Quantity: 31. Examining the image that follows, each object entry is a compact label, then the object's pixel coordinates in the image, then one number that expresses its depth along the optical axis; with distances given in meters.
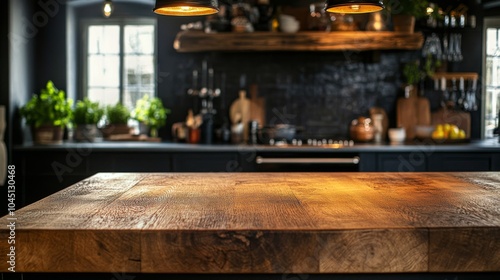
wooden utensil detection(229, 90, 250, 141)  6.94
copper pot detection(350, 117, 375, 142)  6.60
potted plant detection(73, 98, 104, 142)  6.70
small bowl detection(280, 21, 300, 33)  6.57
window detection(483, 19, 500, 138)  7.06
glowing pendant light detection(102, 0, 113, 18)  4.55
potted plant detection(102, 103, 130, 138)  6.80
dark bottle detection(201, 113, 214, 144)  6.58
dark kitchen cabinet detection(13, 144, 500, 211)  6.02
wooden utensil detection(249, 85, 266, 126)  6.96
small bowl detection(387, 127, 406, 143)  6.64
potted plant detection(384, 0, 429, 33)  6.49
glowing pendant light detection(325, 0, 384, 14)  3.04
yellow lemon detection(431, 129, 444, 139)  6.57
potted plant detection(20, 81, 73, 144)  6.30
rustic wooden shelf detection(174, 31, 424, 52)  6.43
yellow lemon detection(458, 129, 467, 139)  6.57
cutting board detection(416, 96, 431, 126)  6.92
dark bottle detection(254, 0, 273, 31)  6.77
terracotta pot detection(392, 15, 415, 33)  6.48
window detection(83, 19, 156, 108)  7.11
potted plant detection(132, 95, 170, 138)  6.85
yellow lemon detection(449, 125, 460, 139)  6.57
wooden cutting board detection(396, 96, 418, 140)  6.91
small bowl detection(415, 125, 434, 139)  6.73
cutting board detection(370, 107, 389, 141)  6.92
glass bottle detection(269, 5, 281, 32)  6.64
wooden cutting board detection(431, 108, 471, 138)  6.89
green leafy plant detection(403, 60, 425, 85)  6.80
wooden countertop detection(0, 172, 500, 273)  1.98
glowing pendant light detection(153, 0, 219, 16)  3.03
